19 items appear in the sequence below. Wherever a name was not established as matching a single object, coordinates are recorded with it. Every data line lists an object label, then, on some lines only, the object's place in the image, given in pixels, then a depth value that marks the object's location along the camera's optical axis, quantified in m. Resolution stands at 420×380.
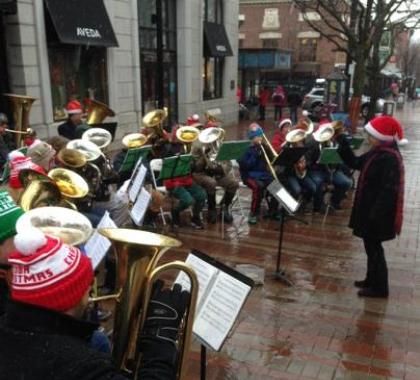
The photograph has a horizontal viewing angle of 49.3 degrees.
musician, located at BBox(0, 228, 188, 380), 1.46
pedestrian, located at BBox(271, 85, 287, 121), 22.08
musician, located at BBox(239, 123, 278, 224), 7.10
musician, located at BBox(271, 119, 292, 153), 7.70
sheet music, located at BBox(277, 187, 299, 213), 4.87
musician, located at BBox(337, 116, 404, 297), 4.52
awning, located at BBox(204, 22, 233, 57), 17.73
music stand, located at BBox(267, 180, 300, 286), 4.87
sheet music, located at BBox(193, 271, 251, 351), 2.29
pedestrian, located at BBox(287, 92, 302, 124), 22.64
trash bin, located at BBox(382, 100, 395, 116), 20.04
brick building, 40.53
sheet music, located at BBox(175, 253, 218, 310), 2.42
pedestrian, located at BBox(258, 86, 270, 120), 22.42
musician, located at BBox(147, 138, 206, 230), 6.63
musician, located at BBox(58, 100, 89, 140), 7.12
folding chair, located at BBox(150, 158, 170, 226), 6.38
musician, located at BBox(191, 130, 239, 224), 6.79
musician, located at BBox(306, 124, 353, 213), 7.59
